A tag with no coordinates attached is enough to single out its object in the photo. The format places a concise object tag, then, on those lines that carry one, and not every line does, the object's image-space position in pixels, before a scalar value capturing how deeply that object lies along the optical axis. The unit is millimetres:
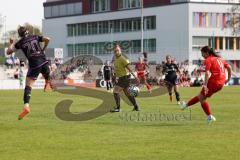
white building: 96938
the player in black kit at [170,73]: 30109
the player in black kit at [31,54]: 17953
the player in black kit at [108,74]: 48938
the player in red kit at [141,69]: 41281
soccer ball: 31016
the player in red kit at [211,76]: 17922
